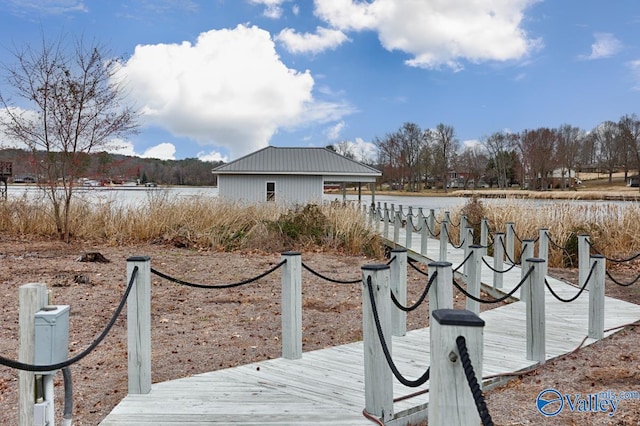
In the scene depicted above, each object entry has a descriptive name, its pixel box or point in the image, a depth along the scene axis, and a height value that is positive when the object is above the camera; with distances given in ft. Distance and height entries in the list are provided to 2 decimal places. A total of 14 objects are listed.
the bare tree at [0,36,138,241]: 43.52 +6.36
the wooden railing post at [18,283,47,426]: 7.48 -2.31
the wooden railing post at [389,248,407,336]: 16.97 -3.25
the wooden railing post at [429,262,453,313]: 12.44 -2.40
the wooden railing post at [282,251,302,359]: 14.25 -3.36
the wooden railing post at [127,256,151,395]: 11.71 -3.25
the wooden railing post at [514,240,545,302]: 24.66 -2.86
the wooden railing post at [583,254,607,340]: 17.17 -3.80
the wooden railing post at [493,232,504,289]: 26.89 -3.33
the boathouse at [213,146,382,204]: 78.38 +2.85
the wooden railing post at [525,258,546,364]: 14.47 -3.75
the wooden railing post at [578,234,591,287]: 24.32 -3.23
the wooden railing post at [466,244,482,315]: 19.10 -3.04
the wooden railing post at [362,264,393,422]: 10.54 -3.45
